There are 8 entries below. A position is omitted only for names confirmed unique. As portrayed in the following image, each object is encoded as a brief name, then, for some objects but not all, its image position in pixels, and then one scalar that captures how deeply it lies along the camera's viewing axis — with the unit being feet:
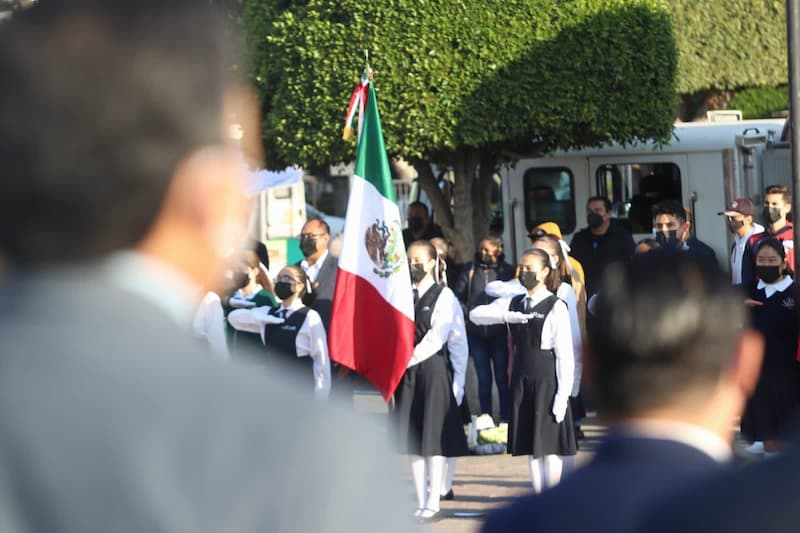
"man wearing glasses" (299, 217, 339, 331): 74.33
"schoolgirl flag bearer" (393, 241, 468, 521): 56.49
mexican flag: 59.16
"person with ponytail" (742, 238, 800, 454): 63.67
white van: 105.09
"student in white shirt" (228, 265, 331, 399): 61.21
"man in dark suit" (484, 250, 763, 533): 14.49
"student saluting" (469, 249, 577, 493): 54.29
